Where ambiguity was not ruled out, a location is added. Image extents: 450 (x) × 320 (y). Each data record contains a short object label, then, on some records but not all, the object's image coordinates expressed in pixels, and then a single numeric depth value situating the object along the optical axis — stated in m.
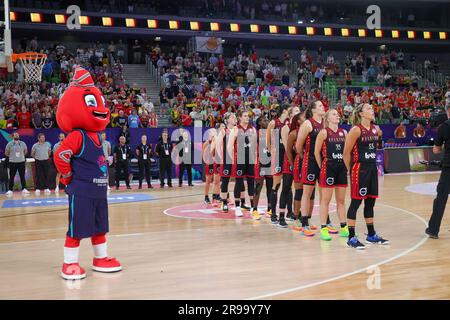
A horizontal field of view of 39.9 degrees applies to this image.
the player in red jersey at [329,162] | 8.96
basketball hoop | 15.46
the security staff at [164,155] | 18.71
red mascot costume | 6.91
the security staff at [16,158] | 17.02
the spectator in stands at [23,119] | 18.81
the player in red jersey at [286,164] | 10.09
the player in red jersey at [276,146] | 10.48
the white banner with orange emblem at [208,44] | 29.52
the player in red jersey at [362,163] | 8.39
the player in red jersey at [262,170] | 10.94
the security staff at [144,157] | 18.41
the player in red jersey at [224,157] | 11.89
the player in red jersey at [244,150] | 11.33
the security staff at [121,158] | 18.34
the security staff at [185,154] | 18.90
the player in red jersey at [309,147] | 9.33
